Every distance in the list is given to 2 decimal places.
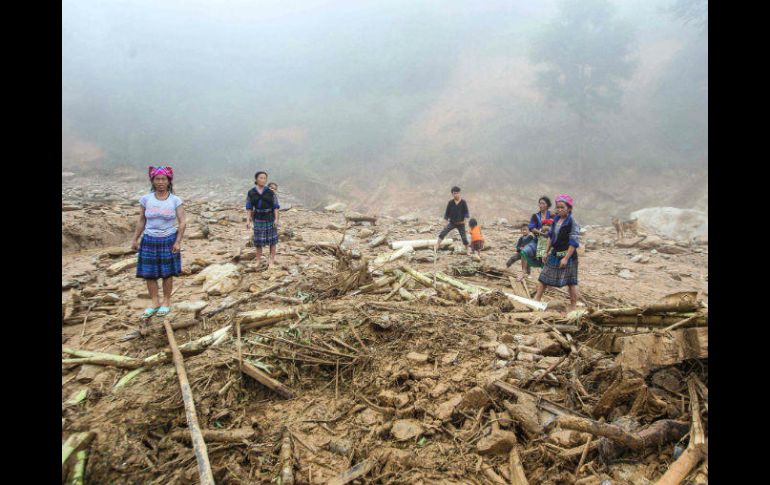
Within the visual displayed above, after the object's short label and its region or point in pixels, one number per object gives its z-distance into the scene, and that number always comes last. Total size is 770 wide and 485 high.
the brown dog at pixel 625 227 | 13.04
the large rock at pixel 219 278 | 5.48
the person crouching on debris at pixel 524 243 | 6.61
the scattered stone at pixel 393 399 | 2.80
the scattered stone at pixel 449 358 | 3.18
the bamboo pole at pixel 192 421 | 2.06
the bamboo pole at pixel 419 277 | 5.52
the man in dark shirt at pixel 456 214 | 8.61
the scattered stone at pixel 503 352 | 3.15
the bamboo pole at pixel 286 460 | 2.23
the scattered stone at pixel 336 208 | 16.88
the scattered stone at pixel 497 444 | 2.23
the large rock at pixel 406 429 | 2.48
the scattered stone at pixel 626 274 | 9.00
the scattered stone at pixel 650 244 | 11.96
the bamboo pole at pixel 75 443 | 2.29
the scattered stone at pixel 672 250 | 11.50
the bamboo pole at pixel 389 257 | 7.36
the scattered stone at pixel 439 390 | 2.80
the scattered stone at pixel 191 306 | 4.51
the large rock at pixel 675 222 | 13.97
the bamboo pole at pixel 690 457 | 1.74
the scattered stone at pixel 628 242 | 12.14
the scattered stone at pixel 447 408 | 2.58
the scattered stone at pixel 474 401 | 2.61
